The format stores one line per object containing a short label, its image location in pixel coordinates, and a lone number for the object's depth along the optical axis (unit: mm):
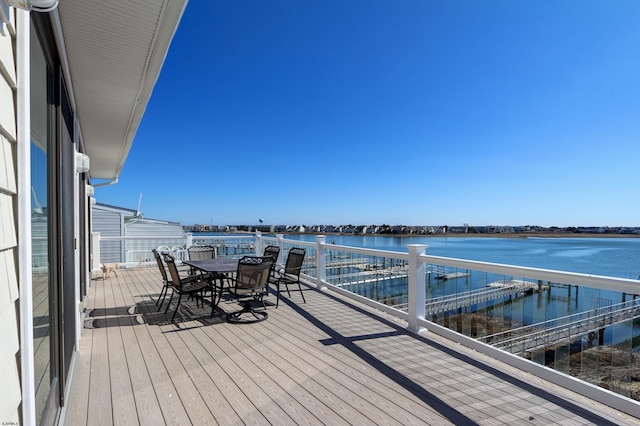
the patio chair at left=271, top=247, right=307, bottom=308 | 5082
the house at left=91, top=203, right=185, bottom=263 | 9846
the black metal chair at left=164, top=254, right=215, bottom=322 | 4262
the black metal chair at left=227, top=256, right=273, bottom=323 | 4152
